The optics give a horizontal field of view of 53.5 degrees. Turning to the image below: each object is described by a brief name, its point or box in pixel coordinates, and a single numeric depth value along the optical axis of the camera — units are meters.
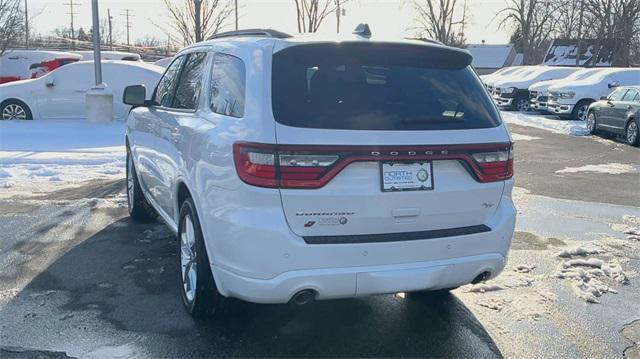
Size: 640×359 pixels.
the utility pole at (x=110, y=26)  73.07
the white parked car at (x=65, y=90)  14.82
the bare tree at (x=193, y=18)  23.77
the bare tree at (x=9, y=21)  24.67
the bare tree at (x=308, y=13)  27.77
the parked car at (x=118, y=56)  29.77
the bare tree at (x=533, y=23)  50.67
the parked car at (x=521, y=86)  26.53
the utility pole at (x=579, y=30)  40.84
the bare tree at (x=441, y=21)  48.88
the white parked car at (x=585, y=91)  21.05
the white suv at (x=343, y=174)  3.33
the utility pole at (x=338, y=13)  28.63
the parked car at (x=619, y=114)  15.16
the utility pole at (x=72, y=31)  84.53
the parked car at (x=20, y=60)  33.38
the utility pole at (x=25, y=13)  28.36
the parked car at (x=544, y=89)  23.55
